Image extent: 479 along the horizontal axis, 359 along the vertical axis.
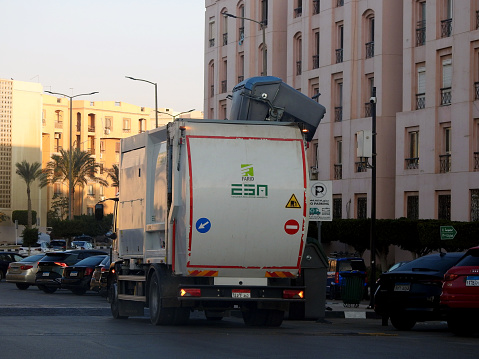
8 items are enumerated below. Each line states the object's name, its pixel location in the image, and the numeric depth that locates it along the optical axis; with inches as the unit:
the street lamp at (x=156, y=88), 2544.3
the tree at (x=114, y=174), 4375.5
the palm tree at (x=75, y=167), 4106.8
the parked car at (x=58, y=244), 3655.5
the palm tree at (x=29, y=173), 4358.8
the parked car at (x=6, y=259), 1977.4
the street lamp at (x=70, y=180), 3309.5
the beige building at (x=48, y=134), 5064.0
